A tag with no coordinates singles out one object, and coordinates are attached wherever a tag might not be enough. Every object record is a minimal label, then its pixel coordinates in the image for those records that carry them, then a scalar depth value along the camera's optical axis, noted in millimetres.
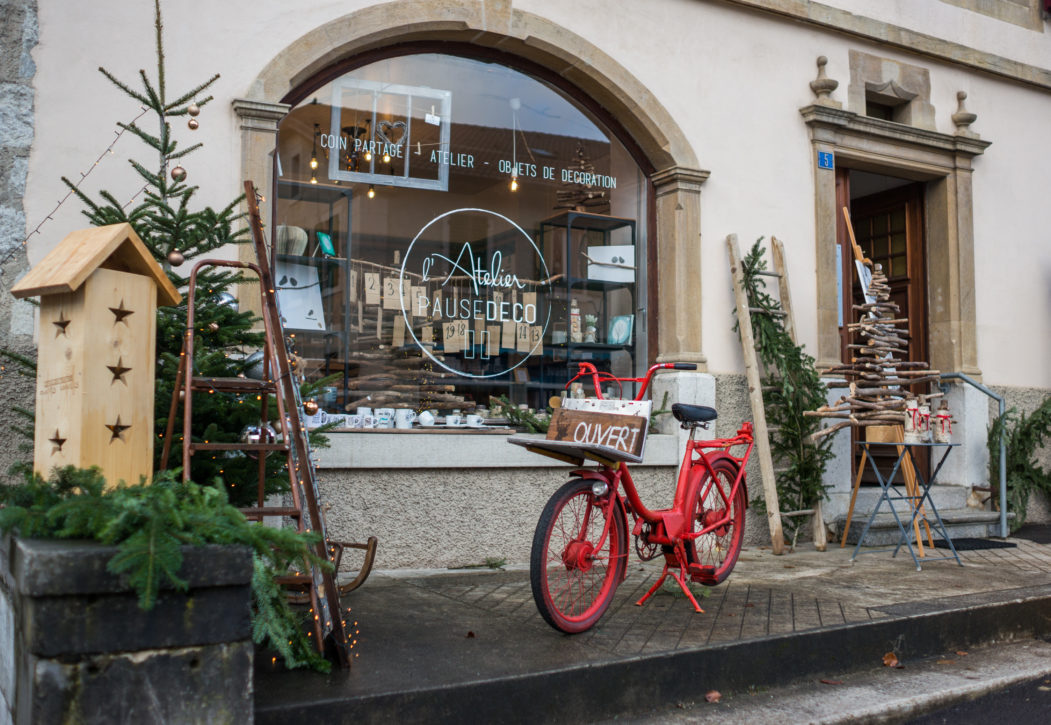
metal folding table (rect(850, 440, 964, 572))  6560
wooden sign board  4398
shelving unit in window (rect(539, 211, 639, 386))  7438
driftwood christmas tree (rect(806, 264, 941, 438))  6688
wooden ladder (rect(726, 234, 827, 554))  7156
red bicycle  4270
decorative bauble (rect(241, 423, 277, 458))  3896
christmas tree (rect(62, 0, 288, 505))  4191
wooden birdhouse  3301
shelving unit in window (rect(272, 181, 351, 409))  6422
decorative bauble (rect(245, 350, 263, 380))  4375
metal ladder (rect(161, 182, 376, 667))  3479
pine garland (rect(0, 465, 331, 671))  2701
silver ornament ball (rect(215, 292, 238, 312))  4512
